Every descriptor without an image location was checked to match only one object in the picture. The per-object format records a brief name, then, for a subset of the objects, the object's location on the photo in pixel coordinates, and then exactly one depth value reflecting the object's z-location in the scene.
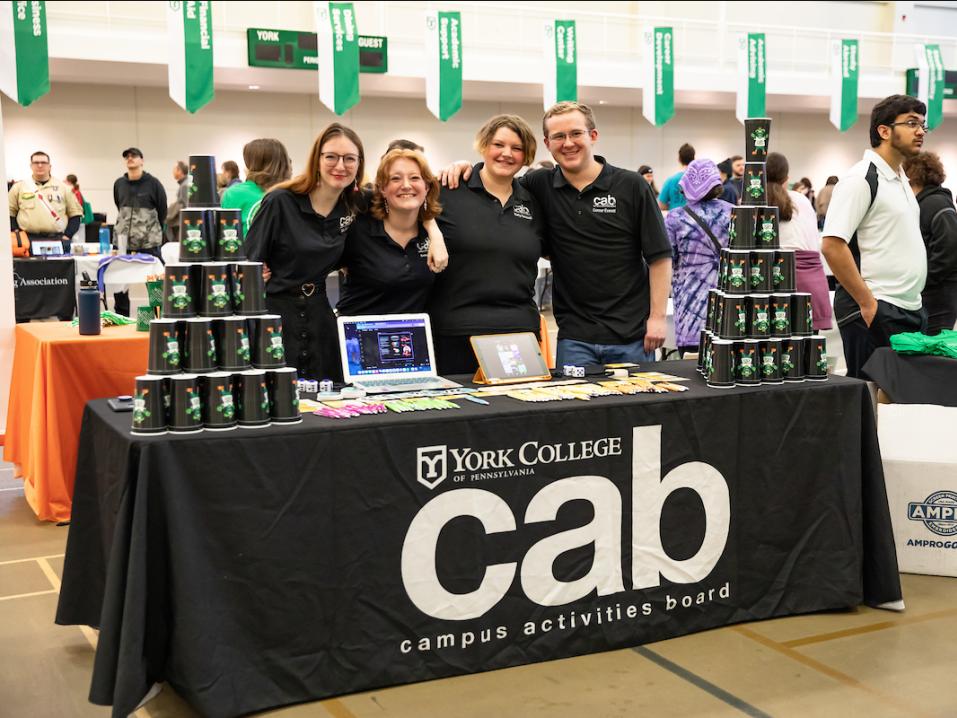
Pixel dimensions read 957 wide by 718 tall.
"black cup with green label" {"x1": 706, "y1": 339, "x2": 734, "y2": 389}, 3.04
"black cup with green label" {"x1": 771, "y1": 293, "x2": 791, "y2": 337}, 3.14
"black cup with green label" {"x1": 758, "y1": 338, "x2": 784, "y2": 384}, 3.10
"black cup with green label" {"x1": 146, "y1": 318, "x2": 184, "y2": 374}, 2.49
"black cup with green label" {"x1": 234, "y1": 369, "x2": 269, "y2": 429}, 2.51
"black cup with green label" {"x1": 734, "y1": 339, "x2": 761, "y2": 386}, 3.07
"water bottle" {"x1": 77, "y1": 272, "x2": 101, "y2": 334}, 4.37
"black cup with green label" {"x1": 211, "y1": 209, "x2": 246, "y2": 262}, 2.59
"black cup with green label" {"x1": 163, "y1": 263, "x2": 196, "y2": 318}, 2.52
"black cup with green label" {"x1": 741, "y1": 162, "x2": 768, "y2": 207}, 3.16
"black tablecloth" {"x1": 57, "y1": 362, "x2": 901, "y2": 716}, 2.39
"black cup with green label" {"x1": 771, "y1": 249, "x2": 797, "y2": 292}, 3.14
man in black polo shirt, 3.60
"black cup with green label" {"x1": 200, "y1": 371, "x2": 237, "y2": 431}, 2.47
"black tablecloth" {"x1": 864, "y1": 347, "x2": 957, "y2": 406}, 3.89
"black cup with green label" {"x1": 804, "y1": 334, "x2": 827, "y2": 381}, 3.17
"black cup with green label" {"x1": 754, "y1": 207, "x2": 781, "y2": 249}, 3.14
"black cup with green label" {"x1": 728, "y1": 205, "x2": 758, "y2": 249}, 3.14
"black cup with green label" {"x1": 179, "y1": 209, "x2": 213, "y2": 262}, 2.56
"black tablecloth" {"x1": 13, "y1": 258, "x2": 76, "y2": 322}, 8.66
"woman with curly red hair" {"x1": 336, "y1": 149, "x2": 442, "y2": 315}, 3.36
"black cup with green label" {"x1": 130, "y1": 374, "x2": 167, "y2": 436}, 2.41
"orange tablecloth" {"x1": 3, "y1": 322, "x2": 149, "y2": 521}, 4.19
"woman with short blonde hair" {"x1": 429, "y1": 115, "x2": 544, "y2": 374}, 3.40
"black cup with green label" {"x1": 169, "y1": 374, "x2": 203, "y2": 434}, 2.43
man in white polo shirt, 3.83
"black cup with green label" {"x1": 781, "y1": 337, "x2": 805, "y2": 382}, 3.14
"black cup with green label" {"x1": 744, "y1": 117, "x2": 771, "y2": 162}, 3.16
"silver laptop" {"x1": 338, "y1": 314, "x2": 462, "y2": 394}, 3.02
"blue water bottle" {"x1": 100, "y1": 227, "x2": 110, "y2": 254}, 9.49
